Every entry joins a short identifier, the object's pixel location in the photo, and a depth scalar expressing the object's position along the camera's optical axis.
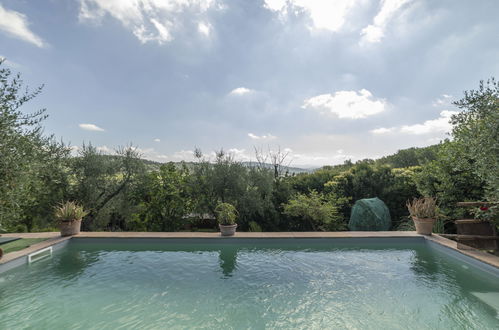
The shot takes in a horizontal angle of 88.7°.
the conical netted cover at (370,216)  8.45
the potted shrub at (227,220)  7.28
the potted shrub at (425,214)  7.04
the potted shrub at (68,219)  7.21
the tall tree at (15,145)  4.60
